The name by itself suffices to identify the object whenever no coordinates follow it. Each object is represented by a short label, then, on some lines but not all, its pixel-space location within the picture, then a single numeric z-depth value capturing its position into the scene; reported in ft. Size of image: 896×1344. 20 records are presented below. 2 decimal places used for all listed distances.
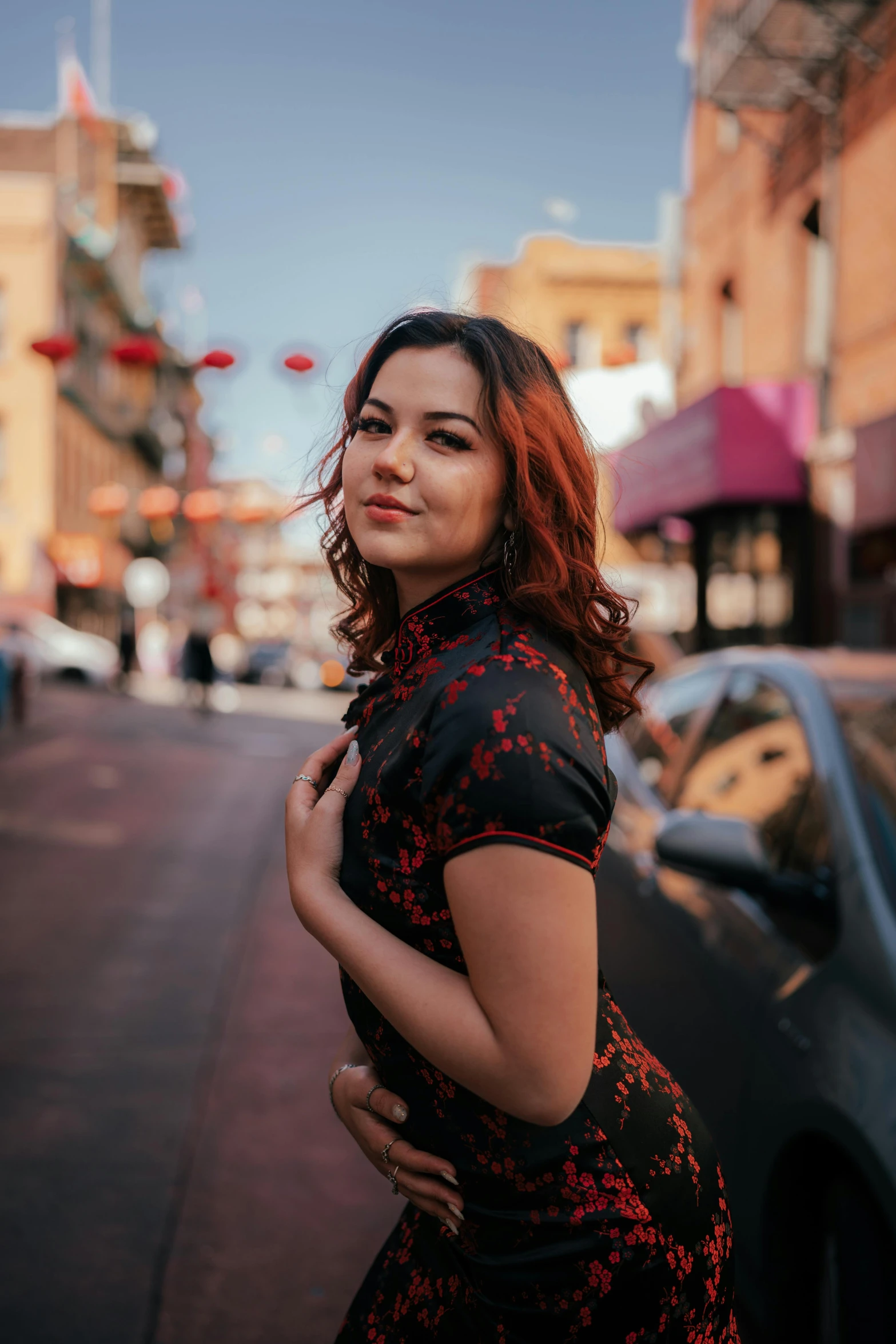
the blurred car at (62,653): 94.38
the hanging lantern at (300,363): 39.63
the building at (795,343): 41.14
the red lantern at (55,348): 48.96
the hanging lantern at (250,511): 90.77
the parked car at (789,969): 7.04
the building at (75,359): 102.89
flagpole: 126.02
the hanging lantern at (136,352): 54.44
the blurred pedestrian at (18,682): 57.00
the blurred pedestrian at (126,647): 89.66
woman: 3.95
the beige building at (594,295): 106.73
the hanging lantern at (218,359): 42.24
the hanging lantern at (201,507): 97.40
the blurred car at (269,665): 126.72
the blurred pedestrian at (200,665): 70.79
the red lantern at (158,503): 97.91
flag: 101.45
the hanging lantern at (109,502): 105.91
